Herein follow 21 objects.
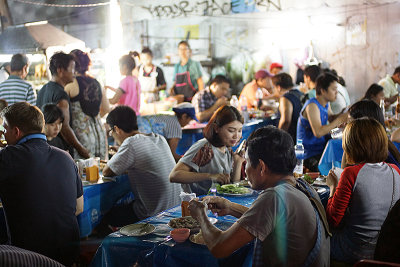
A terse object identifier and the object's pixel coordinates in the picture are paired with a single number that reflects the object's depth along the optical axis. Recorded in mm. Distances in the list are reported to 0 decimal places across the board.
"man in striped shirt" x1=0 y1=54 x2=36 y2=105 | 5641
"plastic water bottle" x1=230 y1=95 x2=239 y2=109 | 8735
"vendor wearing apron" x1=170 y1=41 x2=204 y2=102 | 9469
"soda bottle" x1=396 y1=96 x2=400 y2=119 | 6311
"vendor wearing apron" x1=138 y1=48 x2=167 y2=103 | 8836
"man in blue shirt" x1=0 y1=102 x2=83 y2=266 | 2738
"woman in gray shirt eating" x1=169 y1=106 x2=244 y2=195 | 3537
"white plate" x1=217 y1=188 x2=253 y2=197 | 3283
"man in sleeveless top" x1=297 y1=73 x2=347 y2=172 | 5340
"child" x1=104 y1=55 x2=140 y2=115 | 6848
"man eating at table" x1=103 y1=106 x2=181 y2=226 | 3715
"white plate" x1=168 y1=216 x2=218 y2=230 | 2644
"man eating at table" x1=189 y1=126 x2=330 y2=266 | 1965
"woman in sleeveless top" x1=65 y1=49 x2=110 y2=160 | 5016
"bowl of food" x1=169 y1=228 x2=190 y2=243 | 2354
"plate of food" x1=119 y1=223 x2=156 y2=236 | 2471
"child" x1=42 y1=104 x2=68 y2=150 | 4141
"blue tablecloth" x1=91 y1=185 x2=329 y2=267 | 2275
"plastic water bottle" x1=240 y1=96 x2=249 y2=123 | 8336
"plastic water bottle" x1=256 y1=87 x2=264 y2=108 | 9443
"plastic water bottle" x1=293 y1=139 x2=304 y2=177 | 4020
